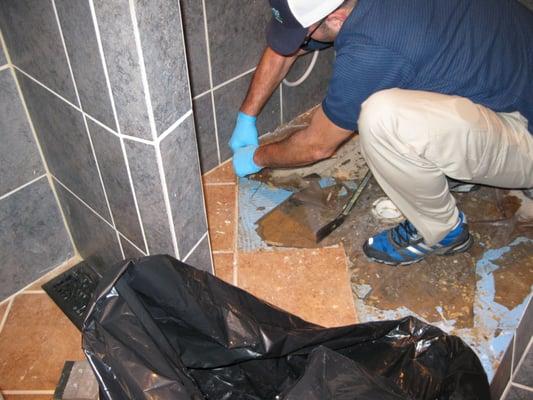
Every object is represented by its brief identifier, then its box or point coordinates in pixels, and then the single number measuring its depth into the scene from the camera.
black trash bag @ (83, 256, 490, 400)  0.74
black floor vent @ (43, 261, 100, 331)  1.25
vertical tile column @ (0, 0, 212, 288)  0.69
